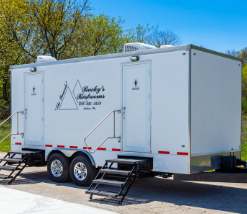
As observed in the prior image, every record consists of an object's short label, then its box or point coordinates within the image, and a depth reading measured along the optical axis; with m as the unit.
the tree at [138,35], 34.44
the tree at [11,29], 25.92
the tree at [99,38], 25.89
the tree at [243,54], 46.06
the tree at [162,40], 40.22
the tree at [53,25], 25.53
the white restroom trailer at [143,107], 7.04
